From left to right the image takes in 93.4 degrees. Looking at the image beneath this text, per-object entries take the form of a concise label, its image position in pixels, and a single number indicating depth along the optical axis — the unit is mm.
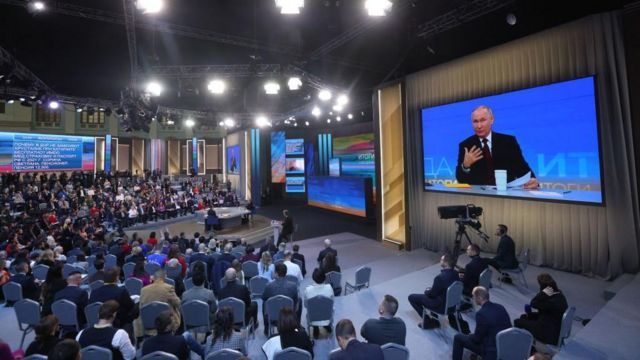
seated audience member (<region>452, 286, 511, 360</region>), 3205
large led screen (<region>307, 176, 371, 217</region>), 14766
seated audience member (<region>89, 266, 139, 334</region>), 4023
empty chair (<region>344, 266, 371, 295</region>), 5906
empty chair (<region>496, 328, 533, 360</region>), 2920
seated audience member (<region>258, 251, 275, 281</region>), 6015
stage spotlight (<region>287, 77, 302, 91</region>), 9958
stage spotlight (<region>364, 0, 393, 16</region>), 5623
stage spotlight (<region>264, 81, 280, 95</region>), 9938
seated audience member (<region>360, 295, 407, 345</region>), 3195
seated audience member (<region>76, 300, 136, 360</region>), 2986
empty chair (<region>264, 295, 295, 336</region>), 4055
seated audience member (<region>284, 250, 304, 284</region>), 5514
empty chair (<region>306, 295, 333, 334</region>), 4129
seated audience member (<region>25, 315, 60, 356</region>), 2803
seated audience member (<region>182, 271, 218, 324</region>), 4176
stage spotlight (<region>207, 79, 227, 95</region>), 10723
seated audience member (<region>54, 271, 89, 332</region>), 4188
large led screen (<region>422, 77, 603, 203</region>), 5941
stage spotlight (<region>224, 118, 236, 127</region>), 18408
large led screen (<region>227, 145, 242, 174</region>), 24414
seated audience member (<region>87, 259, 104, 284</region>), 5258
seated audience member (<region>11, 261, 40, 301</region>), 5375
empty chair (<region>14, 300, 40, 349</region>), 4246
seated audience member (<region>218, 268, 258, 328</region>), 4340
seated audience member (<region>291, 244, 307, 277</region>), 6732
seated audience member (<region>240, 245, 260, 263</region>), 6711
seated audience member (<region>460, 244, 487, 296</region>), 5016
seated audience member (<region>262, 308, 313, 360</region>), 2984
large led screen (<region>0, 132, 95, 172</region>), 18250
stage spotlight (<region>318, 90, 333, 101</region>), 11412
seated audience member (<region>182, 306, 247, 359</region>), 2961
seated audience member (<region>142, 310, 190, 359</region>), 2785
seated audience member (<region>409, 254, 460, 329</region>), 4391
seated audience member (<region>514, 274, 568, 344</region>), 3531
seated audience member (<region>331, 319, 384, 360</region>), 2500
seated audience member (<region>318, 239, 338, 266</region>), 6866
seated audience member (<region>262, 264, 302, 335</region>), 4406
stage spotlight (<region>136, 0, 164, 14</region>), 5586
